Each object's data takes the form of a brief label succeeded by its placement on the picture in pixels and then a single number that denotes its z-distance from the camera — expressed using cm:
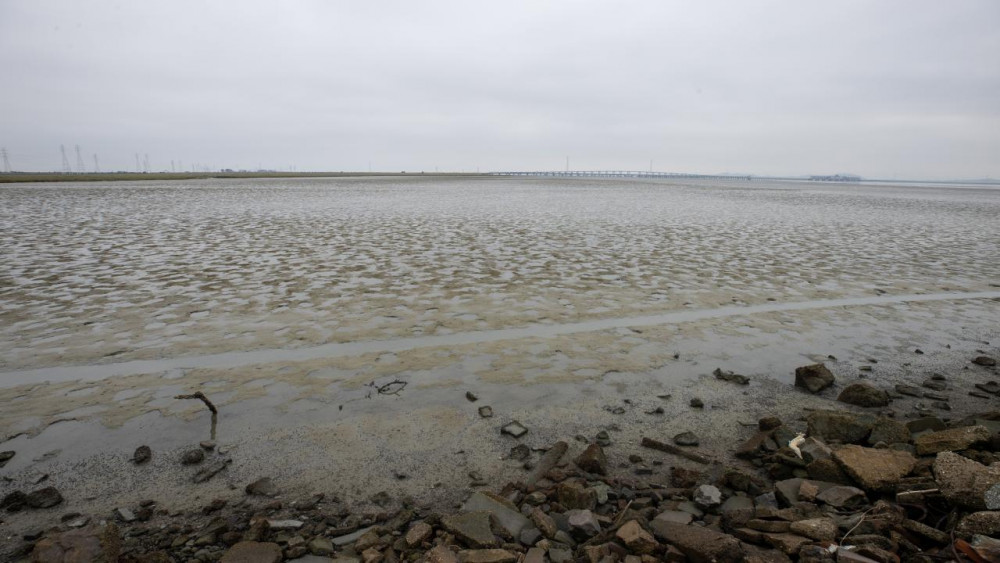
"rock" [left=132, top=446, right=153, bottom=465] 518
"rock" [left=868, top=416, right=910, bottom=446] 502
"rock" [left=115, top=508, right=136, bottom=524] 429
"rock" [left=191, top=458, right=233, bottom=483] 491
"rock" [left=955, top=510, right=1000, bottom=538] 335
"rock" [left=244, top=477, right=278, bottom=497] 470
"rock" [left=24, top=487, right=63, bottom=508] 446
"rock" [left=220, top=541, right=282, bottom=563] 379
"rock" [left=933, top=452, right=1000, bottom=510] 368
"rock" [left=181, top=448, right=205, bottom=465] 517
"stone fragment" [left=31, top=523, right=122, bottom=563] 359
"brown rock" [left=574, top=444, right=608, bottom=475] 495
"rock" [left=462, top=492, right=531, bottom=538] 409
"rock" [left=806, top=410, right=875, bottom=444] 523
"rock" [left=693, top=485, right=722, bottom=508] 431
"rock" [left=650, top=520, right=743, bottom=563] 352
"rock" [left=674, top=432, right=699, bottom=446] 556
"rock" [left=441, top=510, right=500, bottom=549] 382
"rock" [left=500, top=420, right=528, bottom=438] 576
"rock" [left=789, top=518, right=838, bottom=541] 357
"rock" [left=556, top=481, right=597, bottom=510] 433
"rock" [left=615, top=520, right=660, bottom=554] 367
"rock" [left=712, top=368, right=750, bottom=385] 720
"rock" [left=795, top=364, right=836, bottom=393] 686
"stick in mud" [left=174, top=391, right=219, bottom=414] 578
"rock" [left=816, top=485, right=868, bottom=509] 407
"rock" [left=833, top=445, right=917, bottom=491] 418
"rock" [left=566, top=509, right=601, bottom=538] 395
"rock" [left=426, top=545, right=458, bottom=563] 361
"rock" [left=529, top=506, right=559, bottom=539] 398
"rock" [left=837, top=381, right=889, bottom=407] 640
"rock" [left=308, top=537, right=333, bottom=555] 394
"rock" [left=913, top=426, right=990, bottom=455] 448
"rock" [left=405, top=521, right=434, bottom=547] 390
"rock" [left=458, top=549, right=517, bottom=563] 362
